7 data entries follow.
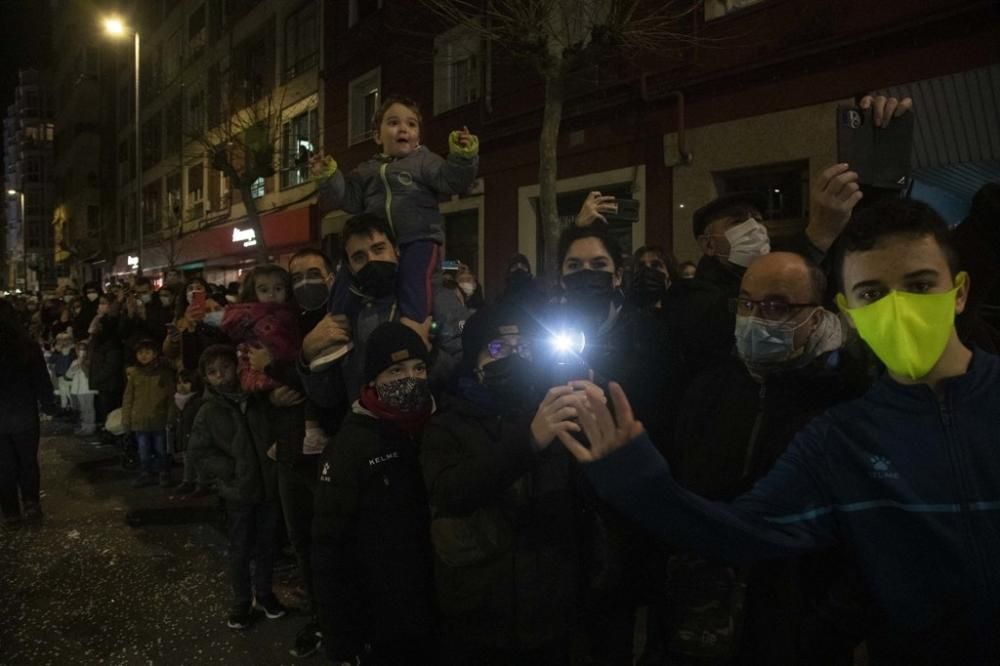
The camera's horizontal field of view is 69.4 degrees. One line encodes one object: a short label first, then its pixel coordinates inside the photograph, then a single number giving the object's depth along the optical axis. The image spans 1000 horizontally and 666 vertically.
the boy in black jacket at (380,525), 2.88
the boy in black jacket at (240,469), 4.55
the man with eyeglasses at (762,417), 2.05
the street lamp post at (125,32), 22.06
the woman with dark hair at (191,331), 5.35
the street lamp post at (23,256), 64.53
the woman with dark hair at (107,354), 9.34
